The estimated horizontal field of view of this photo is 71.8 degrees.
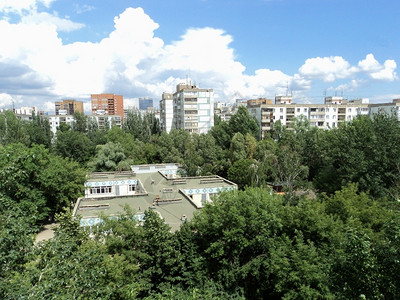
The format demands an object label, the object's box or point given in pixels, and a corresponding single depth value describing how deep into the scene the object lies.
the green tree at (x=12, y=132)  50.58
